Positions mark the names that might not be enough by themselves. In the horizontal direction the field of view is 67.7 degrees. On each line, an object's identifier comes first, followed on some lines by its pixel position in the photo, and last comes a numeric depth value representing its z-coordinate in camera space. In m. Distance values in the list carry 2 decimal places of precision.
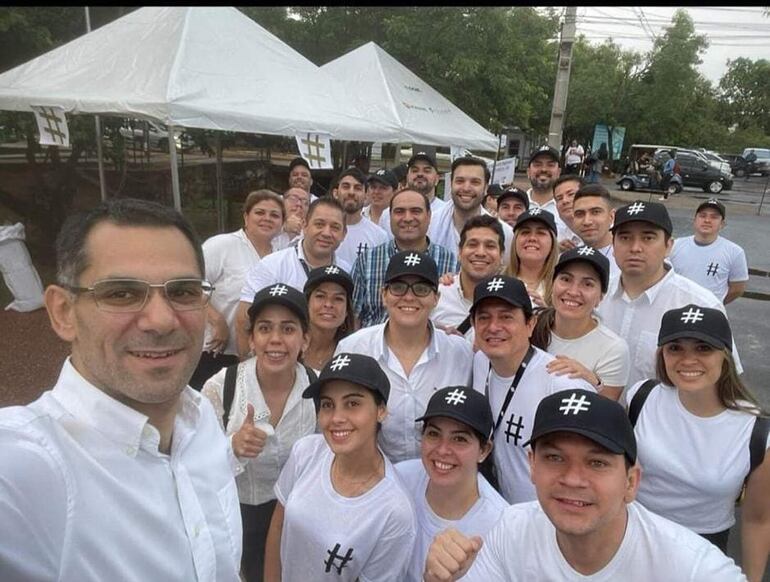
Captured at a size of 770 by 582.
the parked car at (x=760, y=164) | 41.12
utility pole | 13.57
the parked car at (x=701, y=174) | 30.12
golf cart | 28.55
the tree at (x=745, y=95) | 52.25
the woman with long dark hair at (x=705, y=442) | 2.33
